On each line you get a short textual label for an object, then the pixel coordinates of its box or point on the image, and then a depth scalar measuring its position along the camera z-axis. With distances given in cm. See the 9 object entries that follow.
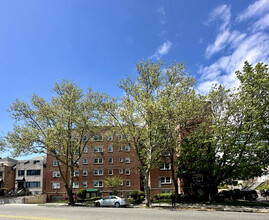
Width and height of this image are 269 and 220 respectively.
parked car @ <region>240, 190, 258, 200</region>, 3241
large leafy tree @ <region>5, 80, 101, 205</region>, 2731
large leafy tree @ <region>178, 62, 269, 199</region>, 2228
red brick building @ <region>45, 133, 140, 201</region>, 4375
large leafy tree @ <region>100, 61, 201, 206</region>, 2239
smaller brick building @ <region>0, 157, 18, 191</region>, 5547
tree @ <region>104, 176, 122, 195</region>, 3888
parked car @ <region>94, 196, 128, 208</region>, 2429
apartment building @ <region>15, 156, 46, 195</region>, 5362
